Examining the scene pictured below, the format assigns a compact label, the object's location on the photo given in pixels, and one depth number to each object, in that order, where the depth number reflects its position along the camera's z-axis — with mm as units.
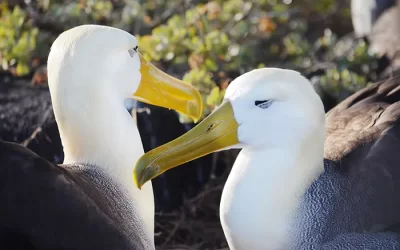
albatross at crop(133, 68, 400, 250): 3932
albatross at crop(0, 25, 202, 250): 3512
